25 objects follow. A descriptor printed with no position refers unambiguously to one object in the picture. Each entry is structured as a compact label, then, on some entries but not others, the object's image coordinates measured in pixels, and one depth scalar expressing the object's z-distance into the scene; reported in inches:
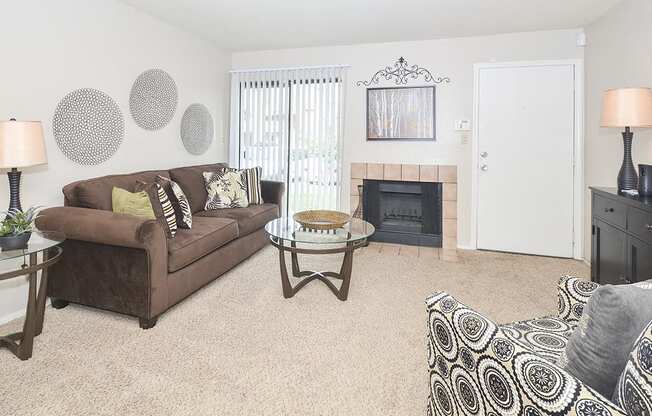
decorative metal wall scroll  167.0
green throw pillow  103.6
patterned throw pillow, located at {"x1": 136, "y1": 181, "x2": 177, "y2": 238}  105.2
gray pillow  29.4
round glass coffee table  104.8
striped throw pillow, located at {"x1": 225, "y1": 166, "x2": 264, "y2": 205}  162.9
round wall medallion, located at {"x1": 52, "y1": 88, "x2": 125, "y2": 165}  108.0
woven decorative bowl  111.3
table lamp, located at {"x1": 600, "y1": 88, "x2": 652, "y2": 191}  94.3
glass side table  74.1
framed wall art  167.8
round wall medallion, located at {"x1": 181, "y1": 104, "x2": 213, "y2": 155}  162.5
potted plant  75.8
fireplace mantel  160.6
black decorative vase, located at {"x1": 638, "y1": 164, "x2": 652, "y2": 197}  91.4
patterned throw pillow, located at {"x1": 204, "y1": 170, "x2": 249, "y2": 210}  151.6
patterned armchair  29.1
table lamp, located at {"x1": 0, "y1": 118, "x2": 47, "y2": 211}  79.4
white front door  152.6
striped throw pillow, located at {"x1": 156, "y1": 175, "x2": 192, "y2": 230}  117.6
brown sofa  88.8
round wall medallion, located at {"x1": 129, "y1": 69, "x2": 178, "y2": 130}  134.3
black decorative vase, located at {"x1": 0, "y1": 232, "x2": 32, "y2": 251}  75.6
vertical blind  179.2
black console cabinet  80.3
